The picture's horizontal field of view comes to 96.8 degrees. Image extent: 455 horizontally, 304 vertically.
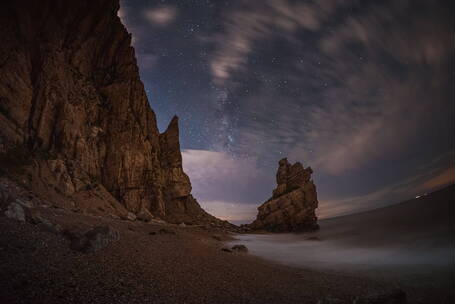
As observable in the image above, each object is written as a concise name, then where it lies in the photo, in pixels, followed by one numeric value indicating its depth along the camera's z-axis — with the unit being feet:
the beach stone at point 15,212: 24.64
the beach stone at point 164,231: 58.86
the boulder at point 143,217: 102.22
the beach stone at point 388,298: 20.90
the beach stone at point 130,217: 88.95
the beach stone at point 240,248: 64.27
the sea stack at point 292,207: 215.92
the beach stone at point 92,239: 22.86
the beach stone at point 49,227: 25.45
